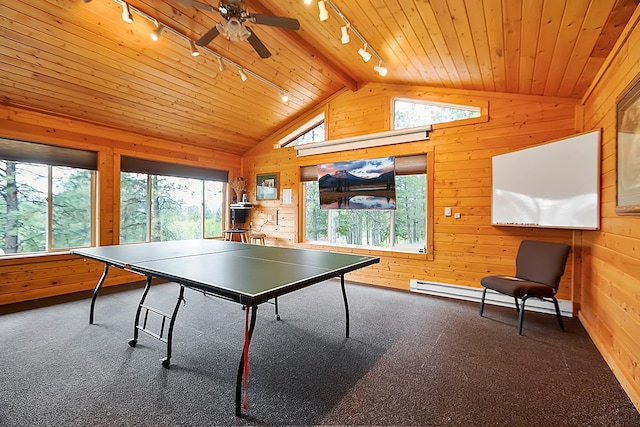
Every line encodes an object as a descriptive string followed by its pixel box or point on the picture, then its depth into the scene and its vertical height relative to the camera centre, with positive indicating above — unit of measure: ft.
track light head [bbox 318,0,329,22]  7.81 +5.53
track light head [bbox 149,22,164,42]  9.05 +5.55
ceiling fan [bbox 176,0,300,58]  7.27 +5.04
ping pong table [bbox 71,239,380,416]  5.54 -1.45
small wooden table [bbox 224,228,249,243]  20.38 -1.80
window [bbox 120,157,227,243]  15.87 +0.45
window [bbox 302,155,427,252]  14.56 -0.46
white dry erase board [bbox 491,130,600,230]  9.03 +0.95
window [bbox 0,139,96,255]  12.23 +0.47
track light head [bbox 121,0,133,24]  8.43 +5.71
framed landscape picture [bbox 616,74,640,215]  6.20 +1.43
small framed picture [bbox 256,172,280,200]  19.49 +1.70
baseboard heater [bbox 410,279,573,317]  11.03 -3.60
